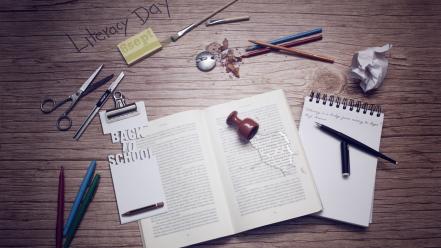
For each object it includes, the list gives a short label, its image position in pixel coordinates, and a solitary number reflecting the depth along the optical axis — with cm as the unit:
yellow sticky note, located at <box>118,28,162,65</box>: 128
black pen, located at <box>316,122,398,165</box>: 114
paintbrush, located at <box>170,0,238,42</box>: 129
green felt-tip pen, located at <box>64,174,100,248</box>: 113
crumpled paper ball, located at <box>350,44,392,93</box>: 119
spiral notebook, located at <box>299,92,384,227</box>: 112
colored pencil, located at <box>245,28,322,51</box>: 127
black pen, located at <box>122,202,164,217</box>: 114
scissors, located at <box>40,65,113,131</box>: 124
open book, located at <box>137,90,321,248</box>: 111
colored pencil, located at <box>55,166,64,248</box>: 113
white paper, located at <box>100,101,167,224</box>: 115
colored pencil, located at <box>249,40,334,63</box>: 125
